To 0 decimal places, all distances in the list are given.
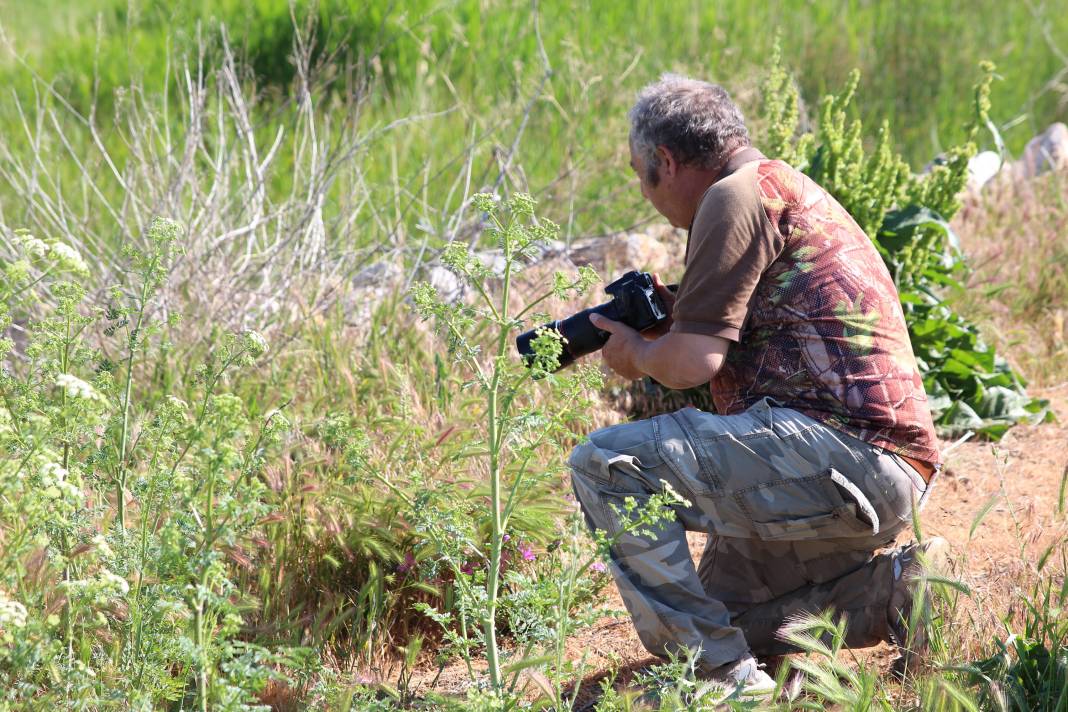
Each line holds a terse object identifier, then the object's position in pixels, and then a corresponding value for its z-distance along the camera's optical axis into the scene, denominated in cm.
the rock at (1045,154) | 1285
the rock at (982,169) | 1206
